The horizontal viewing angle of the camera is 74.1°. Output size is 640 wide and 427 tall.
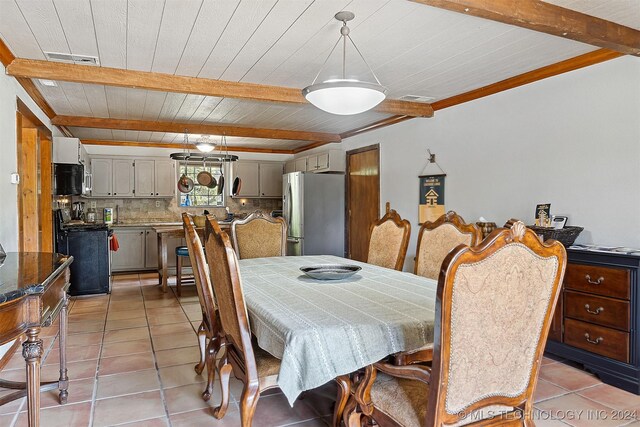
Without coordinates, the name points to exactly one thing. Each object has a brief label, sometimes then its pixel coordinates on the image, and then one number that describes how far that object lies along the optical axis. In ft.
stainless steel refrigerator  21.56
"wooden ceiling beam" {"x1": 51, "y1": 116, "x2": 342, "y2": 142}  17.38
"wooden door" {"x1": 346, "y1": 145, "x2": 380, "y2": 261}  19.44
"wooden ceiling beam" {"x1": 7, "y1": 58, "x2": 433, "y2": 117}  10.52
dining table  4.97
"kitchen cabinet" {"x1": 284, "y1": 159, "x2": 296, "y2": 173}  25.96
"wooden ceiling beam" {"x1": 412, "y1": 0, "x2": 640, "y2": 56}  6.84
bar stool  17.33
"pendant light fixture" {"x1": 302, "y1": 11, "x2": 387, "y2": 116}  7.91
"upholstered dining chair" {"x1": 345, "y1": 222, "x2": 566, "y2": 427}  3.99
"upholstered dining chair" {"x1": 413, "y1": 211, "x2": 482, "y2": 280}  8.67
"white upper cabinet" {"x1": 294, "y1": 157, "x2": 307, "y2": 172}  24.17
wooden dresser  8.52
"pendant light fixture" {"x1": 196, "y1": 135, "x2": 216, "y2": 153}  18.71
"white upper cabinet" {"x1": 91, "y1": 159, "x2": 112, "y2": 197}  23.65
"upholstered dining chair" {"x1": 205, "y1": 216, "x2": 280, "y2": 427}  5.53
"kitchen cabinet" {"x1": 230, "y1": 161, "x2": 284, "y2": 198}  26.48
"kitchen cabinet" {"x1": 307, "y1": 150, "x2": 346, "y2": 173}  21.70
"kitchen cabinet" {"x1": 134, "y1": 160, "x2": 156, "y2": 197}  24.44
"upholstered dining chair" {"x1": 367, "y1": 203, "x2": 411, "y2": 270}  10.30
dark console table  4.63
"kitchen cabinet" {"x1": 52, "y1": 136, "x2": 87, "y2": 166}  17.53
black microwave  17.38
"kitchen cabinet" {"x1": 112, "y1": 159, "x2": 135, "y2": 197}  24.03
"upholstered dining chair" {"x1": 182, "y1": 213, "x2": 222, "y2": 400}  7.25
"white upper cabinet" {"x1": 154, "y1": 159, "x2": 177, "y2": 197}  24.86
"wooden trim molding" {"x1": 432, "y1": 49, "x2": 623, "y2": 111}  10.09
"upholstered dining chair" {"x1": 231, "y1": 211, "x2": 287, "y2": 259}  12.23
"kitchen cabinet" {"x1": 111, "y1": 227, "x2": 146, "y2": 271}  23.25
